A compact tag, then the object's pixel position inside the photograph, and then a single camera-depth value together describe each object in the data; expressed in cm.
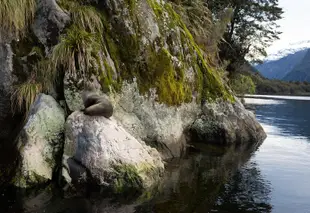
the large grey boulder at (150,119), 1042
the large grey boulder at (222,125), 1359
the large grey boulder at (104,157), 758
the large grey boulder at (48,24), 1027
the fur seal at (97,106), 843
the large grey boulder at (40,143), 771
